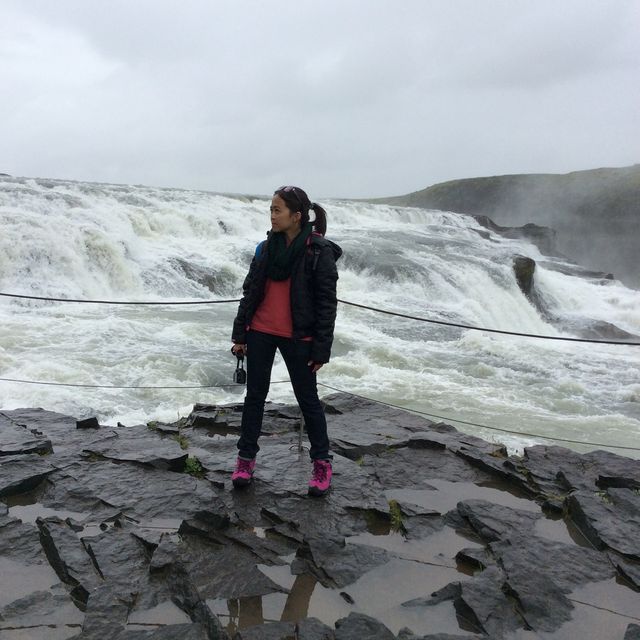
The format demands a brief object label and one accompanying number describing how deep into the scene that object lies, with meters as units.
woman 3.07
